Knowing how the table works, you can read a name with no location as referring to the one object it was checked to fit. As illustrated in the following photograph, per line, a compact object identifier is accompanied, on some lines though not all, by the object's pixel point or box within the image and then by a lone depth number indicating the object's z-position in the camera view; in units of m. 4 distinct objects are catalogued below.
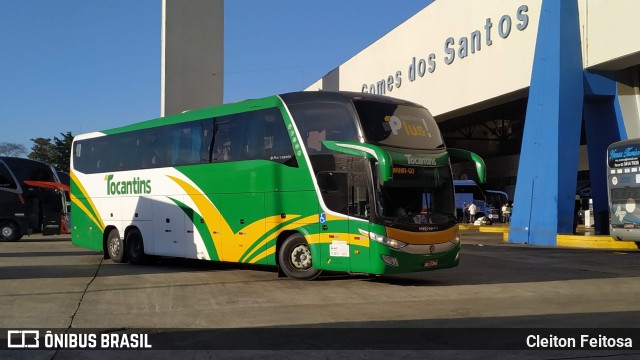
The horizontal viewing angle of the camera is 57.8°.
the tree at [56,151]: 70.50
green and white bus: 10.65
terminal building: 19.86
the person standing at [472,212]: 40.62
